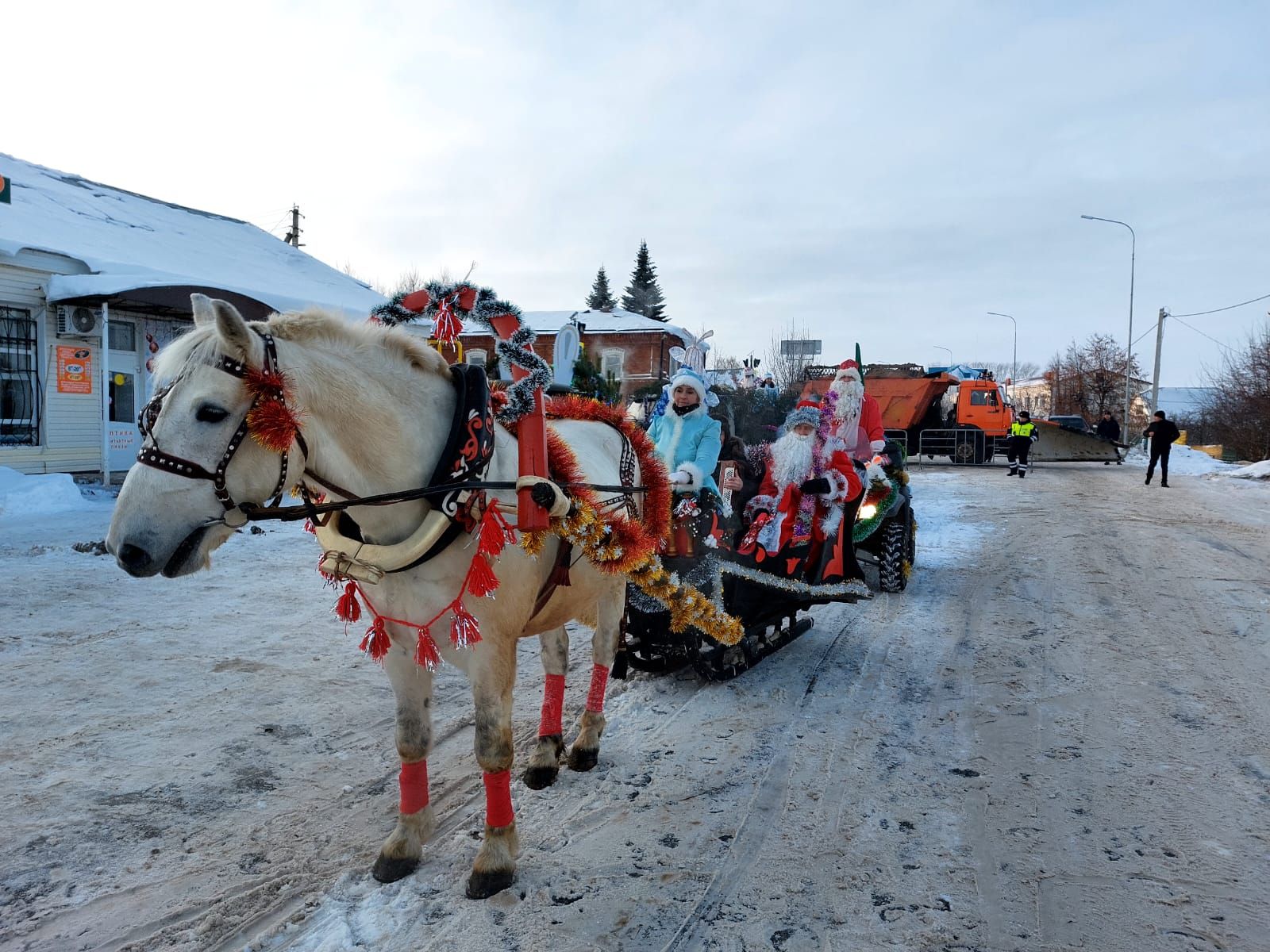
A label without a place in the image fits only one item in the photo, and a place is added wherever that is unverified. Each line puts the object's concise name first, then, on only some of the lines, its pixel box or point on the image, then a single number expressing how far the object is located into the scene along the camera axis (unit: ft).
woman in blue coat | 14.85
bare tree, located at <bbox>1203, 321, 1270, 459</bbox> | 82.79
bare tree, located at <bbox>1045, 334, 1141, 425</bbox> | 131.44
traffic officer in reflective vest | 68.28
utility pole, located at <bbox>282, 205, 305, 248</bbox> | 118.62
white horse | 6.70
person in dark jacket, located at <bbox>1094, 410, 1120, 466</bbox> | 84.48
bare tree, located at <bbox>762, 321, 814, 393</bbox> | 84.74
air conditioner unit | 37.58
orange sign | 38.34
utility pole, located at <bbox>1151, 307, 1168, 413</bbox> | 87.95
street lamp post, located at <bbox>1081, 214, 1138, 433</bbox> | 98.90
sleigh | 15.24
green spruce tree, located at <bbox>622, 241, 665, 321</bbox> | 196.54
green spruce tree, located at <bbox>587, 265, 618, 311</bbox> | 192.13
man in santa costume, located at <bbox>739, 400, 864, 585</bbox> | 17.12
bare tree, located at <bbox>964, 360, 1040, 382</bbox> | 241.76
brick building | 106.01
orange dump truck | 79.56
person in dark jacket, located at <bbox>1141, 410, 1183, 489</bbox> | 55.26
